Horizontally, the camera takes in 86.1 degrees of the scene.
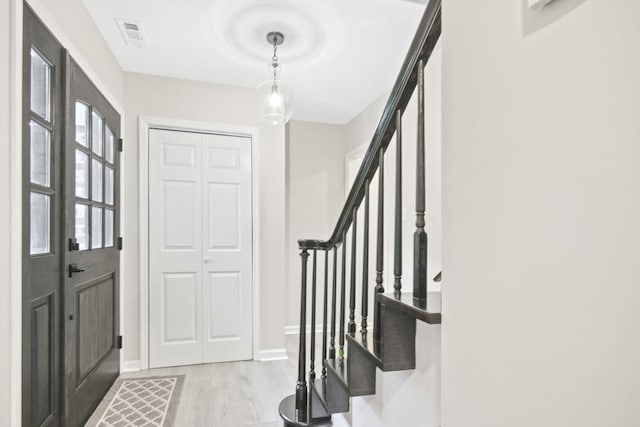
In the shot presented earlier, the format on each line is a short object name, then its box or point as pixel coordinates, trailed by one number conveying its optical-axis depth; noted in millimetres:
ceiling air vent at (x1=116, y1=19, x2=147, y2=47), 2307
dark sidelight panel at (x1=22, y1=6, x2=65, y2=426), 1464
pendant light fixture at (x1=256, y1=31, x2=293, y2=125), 2357
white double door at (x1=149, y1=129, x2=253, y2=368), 3059
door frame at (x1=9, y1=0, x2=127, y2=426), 1338
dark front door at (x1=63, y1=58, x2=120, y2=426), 1900
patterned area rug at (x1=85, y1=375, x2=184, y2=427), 2197
